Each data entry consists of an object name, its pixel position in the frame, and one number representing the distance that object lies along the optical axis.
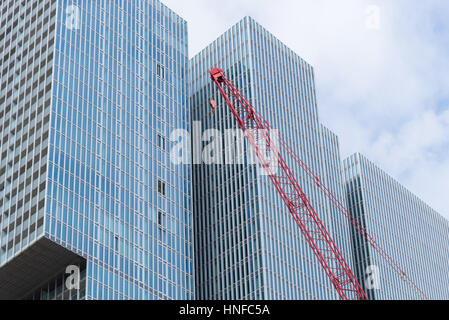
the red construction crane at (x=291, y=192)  156.62
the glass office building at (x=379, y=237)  179.65
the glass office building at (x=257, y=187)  148.38
